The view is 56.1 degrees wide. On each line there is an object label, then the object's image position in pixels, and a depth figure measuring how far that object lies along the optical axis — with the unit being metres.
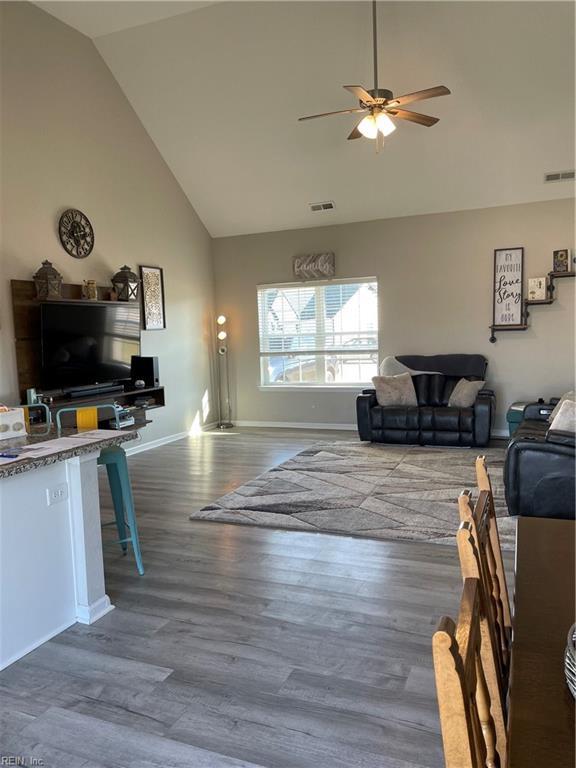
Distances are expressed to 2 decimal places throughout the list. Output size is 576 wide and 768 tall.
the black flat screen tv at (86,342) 5.02
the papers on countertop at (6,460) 2.28
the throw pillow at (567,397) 5.07
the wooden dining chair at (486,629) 1.08
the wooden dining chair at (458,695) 0.72
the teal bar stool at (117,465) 3.12
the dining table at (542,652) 0.80
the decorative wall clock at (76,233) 5.41
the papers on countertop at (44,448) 2.42
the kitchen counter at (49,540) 2.36
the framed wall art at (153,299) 6.61
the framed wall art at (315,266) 7.59
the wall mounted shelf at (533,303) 6.46
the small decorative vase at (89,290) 5.53
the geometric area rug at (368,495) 3.84
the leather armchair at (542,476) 3.65
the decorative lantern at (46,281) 4.91
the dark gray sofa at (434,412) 6.25
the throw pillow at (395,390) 6.68
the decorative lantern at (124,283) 5.93
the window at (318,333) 7.66
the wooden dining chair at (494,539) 1.54
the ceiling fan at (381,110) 3.95
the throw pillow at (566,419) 3.71
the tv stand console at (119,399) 5.03
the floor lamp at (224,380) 8.34
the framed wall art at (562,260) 6.44
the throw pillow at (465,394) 6.40
